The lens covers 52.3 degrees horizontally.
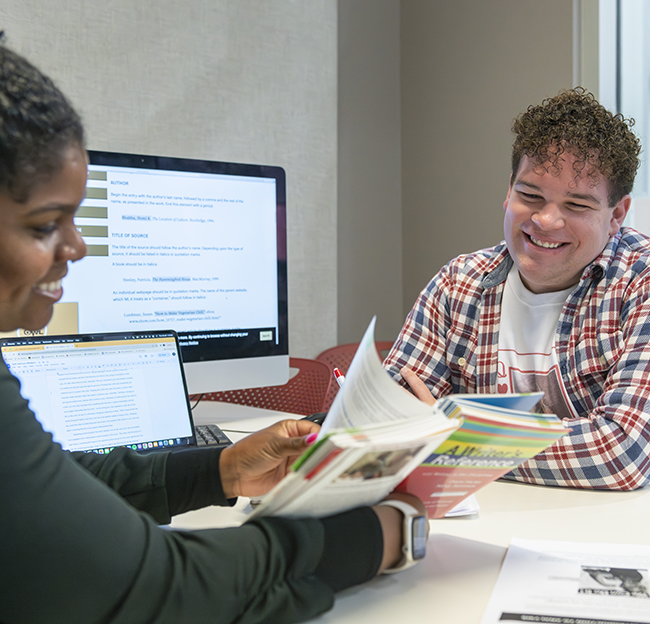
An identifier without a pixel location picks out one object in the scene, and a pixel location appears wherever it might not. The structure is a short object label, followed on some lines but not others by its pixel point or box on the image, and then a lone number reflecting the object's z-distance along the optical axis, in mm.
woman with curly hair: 540
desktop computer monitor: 1356
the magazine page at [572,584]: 669
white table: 701
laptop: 1135
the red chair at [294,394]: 2135
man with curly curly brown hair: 1205
